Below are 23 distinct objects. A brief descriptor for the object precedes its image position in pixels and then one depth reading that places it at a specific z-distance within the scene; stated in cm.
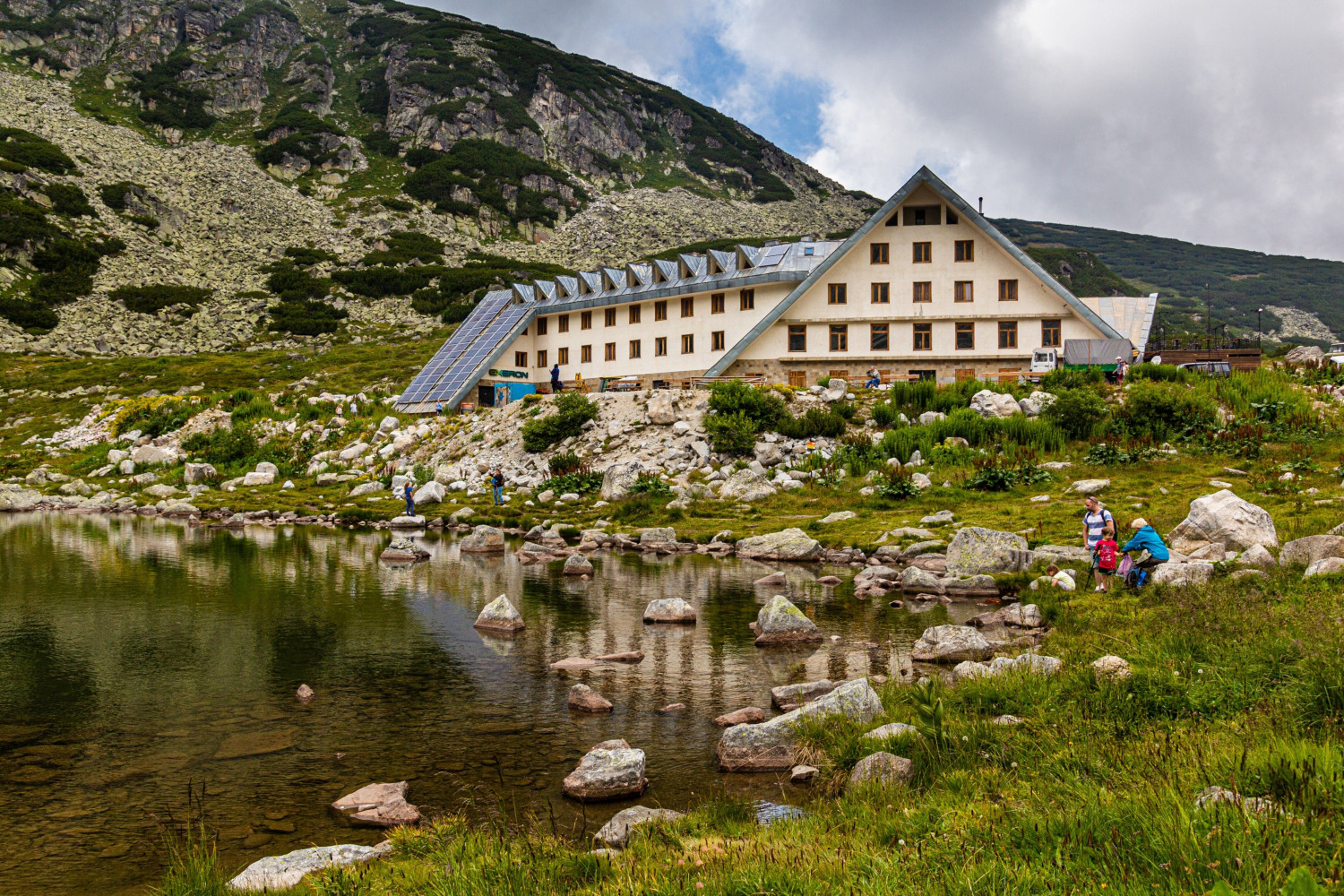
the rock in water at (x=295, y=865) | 753
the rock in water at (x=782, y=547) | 3092
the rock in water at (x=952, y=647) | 1533
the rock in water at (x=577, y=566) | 2833
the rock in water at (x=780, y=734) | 1089
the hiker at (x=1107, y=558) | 1928
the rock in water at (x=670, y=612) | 2030
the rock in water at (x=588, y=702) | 1349
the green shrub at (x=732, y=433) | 4647
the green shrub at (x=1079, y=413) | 4147
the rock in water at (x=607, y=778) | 1003
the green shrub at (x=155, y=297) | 12275
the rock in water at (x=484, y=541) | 3519
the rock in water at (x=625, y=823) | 834
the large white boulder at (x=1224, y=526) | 1958
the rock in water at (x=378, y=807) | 955
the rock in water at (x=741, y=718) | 1261
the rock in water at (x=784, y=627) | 1777
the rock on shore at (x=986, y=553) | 2458
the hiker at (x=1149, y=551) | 1842
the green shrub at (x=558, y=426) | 5141
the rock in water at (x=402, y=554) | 3200
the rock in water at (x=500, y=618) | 1962
